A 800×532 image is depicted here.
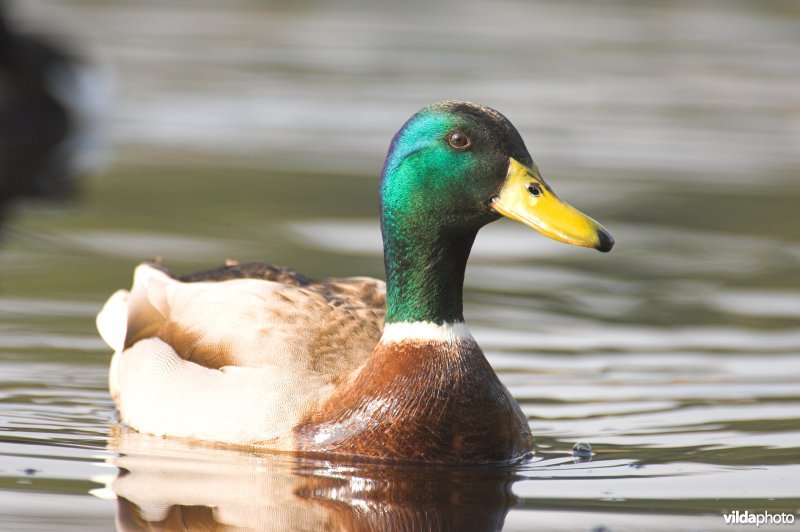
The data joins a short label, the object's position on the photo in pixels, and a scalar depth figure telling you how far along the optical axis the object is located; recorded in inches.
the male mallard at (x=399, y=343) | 562.6
